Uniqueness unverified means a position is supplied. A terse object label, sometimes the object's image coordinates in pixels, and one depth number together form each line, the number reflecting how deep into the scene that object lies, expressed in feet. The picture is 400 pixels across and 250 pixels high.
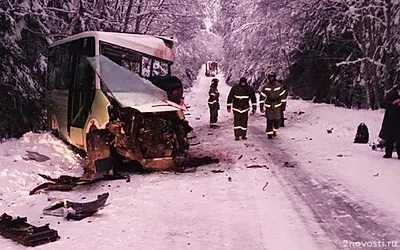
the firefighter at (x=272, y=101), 48.01
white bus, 32.99
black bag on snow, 44.04
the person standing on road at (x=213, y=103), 60.90
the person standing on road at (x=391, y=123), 34.86
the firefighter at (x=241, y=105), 47.01
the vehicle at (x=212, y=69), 277.31
